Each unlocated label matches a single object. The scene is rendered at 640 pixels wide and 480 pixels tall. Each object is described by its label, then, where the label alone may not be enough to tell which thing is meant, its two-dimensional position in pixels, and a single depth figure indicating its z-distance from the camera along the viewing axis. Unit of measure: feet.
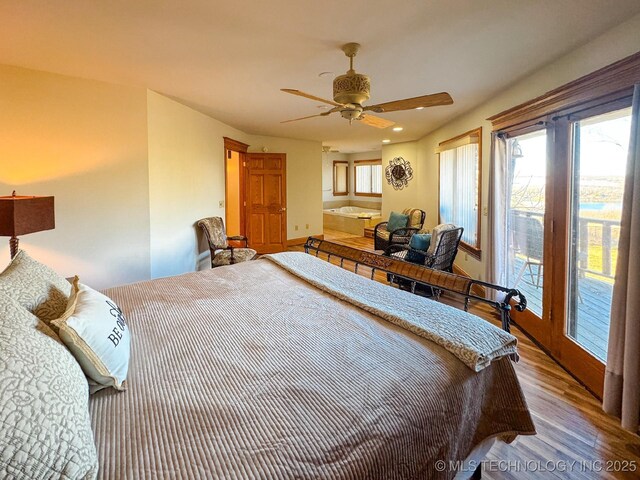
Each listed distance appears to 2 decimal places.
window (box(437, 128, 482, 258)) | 15.31
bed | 2.96
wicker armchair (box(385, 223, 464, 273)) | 13.01
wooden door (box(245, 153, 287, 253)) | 23.00
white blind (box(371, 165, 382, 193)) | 35.68
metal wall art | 26.68
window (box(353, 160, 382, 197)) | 35.68
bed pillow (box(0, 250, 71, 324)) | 4.08
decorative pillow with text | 3.61
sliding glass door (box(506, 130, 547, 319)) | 10.51
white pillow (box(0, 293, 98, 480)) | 2.27
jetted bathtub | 31.17
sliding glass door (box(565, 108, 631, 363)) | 7.61
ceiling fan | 7.89
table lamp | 7.64
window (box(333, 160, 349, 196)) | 38.19
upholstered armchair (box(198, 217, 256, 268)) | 15.72
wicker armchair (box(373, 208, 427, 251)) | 20.49
